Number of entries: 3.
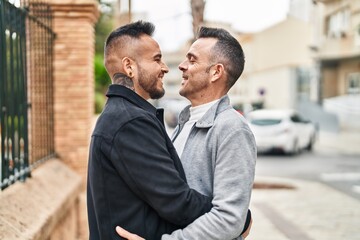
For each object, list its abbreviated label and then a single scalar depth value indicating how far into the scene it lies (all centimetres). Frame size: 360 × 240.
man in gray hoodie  195
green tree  2281
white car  1750
